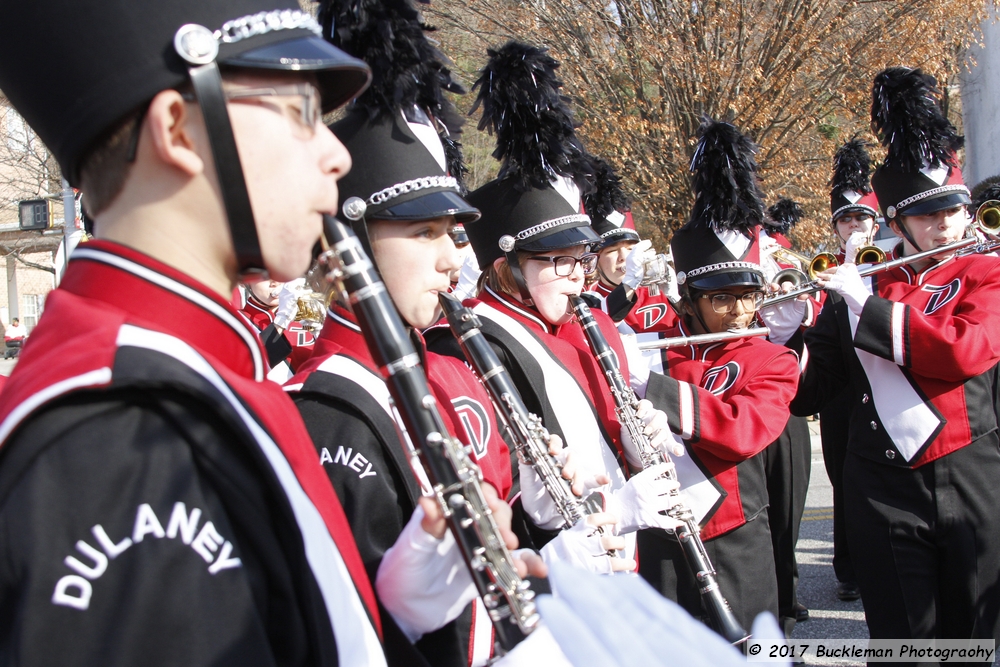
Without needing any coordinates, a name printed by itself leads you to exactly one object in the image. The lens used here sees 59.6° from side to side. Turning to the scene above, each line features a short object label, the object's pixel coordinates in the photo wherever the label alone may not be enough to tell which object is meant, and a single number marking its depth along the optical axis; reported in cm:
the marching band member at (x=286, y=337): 484
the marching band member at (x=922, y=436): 371
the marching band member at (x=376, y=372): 182
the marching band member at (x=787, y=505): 537
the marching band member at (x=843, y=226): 611
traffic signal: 1230
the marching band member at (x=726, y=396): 366
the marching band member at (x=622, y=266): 682
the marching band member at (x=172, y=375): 99
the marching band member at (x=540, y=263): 322
